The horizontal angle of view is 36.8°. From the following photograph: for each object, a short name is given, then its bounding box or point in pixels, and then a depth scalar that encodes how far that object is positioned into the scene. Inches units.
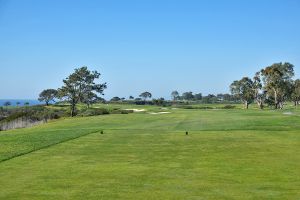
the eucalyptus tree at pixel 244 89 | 5113.2
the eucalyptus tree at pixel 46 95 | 5388.8
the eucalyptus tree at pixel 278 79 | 4185.5
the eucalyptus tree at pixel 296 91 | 4584.2
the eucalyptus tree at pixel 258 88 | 4936.0
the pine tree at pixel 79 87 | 3447.3
